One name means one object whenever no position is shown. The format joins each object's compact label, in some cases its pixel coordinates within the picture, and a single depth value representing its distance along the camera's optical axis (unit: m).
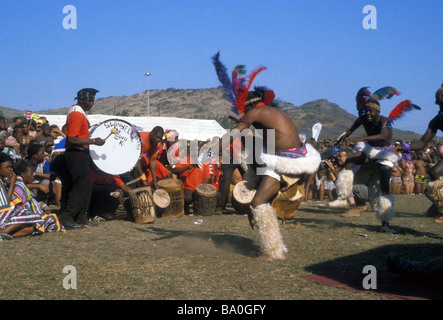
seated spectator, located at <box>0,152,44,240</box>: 6.59
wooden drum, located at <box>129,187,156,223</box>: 8.54
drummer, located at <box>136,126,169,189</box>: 9.59
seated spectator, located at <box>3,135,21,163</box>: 9.95
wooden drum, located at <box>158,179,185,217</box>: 9.41
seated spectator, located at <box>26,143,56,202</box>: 9.93
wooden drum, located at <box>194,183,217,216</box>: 9.73
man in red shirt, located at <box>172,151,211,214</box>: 10.16
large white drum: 8.10
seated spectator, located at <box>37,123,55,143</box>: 11.52
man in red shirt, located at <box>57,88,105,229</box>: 7.44
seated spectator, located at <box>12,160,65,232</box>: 7.04
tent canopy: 20.99
